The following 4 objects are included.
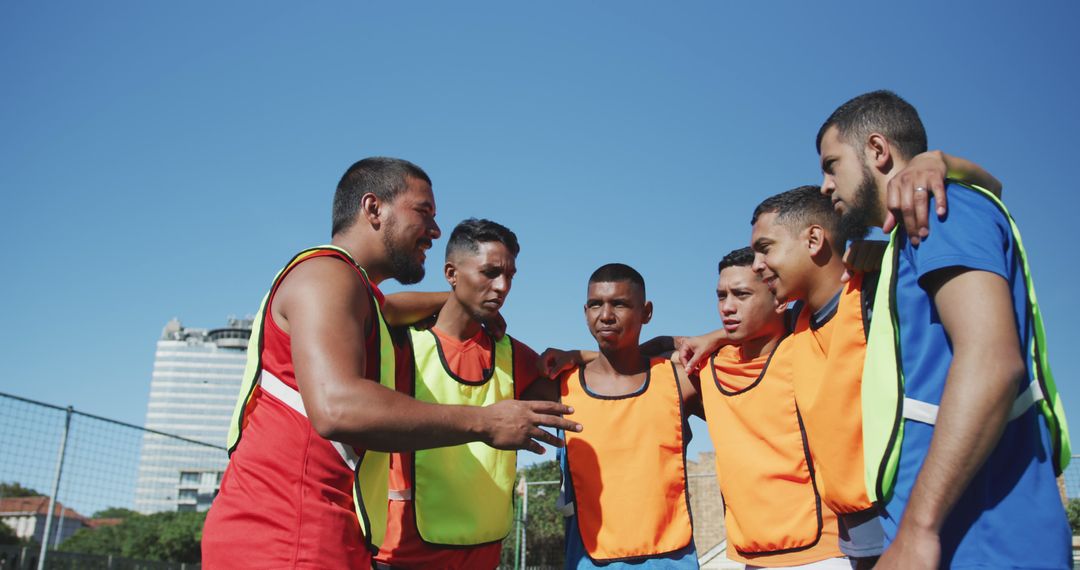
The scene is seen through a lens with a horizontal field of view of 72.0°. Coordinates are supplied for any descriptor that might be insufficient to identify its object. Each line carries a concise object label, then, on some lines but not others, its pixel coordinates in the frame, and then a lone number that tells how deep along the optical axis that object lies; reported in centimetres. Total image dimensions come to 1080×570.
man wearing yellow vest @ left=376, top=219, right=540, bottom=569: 349
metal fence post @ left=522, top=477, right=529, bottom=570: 1293
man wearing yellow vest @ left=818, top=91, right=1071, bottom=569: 163
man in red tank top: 226
